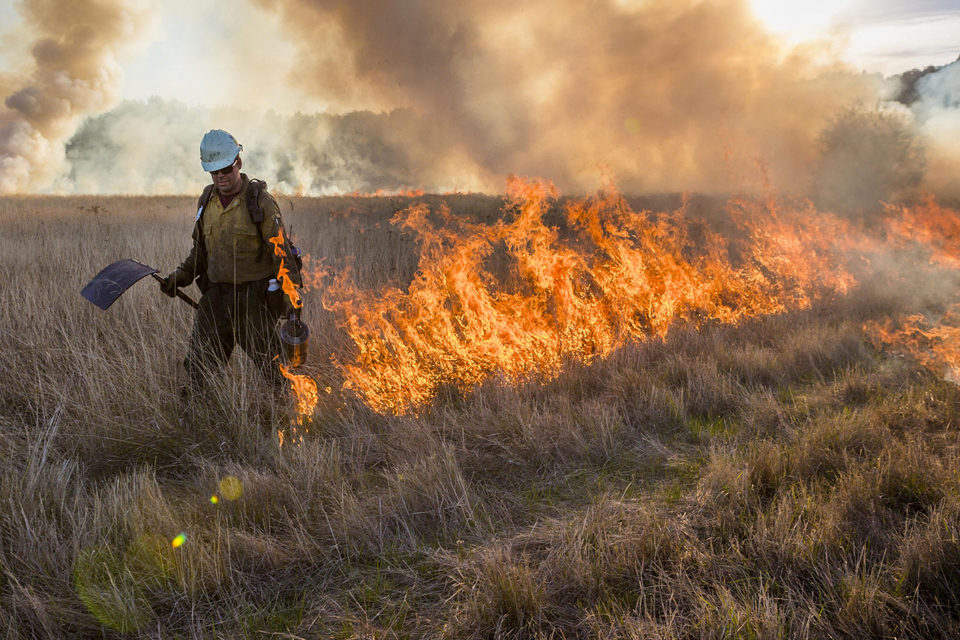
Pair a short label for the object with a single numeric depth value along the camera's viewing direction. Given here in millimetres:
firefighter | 3816
